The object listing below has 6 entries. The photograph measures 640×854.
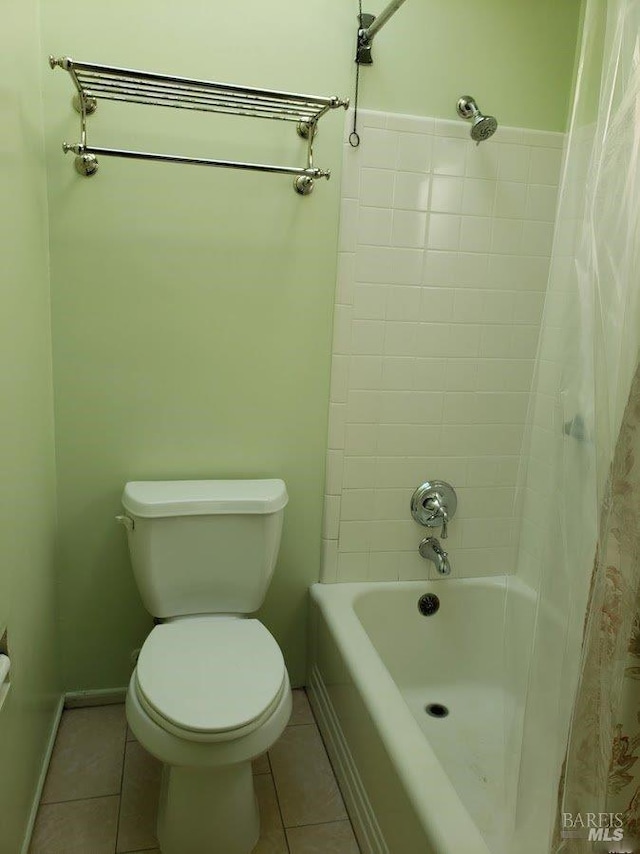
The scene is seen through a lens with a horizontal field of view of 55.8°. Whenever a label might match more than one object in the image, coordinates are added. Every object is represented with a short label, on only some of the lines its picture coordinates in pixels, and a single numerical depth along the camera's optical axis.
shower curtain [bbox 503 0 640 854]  0.76
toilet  1.35
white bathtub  1.22
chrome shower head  1.77
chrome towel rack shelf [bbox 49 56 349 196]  1.40
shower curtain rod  1.66
